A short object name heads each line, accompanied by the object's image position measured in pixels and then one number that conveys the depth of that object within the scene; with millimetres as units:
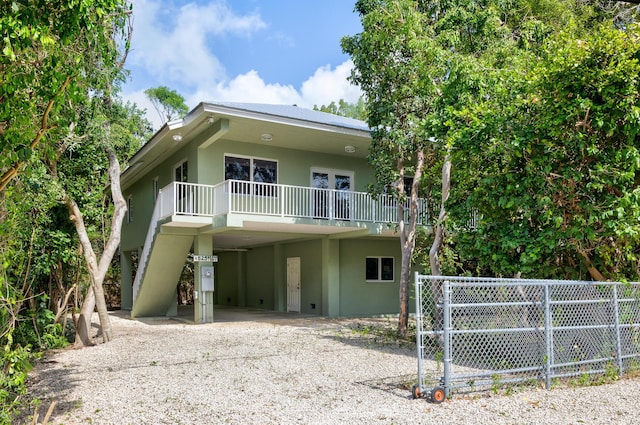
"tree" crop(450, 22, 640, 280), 7078
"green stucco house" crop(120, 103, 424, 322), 13883
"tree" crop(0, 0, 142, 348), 4012
